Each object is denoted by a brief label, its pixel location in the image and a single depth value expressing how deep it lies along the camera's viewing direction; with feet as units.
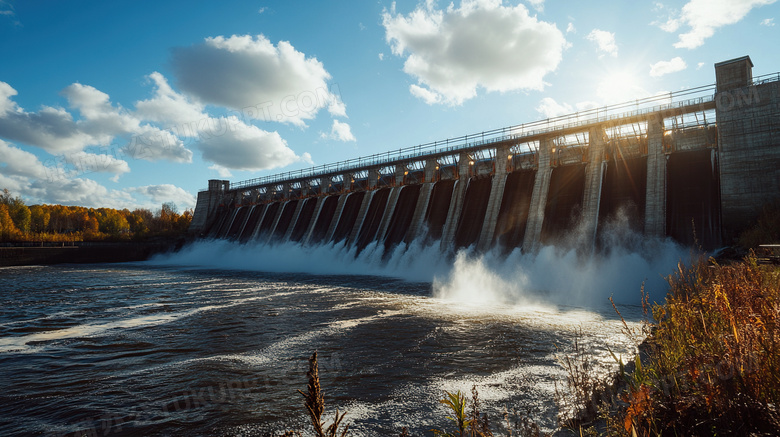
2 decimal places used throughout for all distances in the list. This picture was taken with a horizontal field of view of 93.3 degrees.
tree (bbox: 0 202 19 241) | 210.18
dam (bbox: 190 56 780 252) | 70.49
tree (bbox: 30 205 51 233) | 346.50
